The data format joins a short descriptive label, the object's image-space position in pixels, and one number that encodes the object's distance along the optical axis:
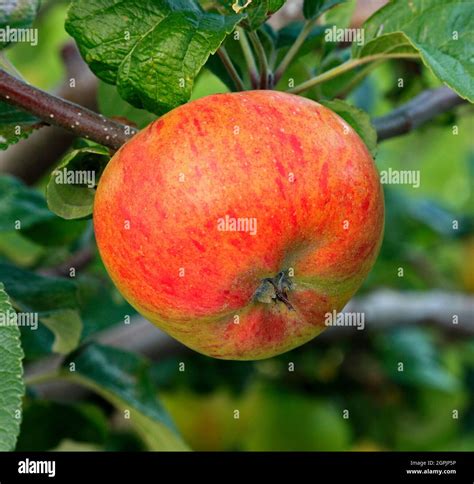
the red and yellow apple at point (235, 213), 0.36
